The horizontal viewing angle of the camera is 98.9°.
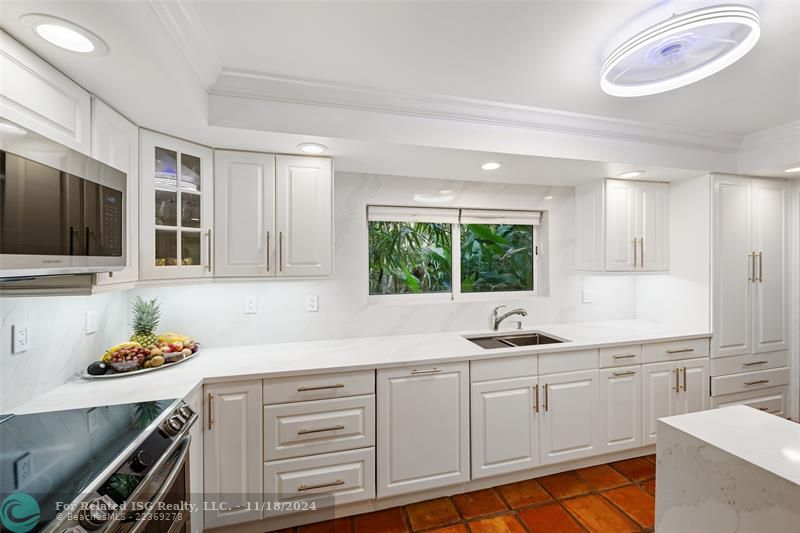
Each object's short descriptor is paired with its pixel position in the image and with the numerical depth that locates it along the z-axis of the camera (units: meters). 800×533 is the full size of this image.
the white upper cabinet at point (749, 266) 2.62
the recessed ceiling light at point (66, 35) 0.97
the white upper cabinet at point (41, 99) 1.01
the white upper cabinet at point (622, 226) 2.74
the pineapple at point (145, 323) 1.92
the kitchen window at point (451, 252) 2.73
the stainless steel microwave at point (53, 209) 0.83
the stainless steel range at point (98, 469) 0.80
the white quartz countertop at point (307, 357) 1.47
